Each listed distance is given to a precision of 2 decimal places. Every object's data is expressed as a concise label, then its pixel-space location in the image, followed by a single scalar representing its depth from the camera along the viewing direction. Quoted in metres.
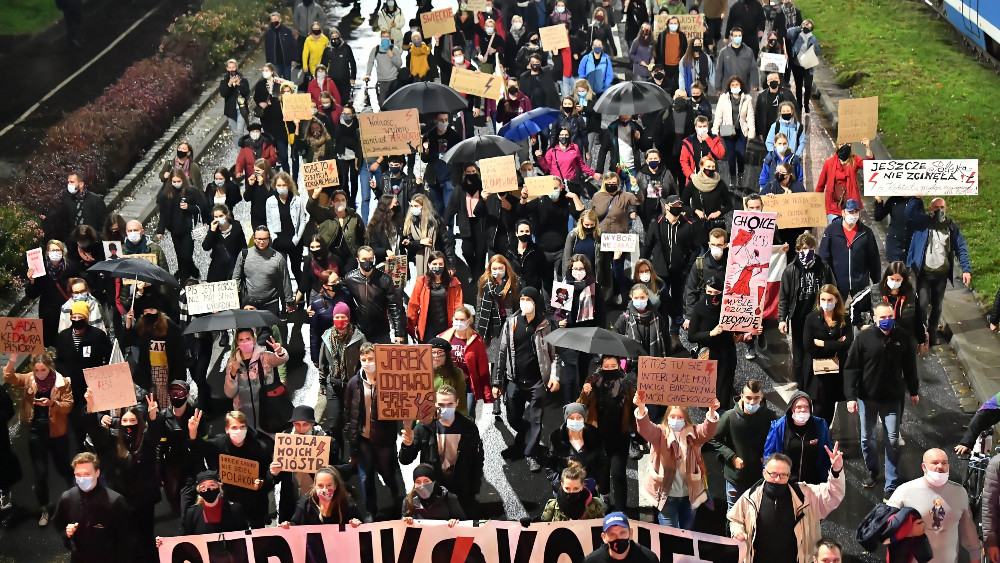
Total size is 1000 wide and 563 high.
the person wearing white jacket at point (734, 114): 19.36
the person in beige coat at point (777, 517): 10.42
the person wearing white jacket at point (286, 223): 16.80
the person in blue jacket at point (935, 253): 15.16
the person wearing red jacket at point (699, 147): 17.98
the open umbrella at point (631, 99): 18.66
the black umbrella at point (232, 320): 13.28
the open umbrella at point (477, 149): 17.42
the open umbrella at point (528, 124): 19.19
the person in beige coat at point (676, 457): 11.48
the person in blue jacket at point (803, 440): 11.27
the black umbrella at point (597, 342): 12.45
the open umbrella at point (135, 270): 14.13
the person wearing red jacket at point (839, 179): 16.97
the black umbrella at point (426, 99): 19.28
